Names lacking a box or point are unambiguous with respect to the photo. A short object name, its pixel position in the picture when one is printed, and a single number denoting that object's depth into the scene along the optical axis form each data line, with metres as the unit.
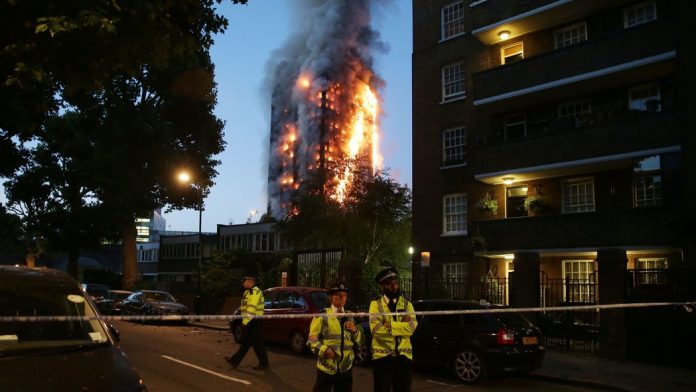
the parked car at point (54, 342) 4.38
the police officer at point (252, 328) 11.35
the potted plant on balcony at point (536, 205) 23.38
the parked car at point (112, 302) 27.39
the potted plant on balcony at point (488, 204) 24.48
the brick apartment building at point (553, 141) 19.41
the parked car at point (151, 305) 23.69
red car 14.86
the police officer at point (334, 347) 6.45
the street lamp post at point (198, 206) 27.86
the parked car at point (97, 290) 31.33
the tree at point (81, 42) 8.30
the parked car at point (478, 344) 10.81
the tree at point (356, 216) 30.89
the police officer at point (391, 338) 6.54
